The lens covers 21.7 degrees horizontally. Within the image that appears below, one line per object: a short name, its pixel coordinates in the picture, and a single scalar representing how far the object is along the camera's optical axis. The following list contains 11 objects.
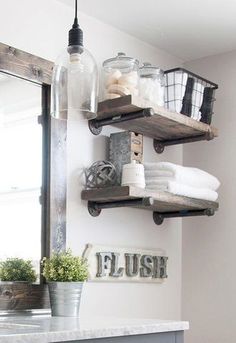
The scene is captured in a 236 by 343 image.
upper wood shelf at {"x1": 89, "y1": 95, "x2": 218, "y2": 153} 2.52
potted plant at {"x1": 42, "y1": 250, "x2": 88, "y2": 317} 2.24
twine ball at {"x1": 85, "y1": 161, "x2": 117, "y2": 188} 2.63
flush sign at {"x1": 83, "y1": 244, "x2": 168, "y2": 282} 2.63
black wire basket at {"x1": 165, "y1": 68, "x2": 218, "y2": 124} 2.80
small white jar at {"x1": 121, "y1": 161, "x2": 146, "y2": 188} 2.54
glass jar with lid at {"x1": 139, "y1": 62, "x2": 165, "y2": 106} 2.64
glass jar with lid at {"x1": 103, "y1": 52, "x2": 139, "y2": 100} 2.57
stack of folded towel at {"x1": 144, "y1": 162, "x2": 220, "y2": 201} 2.69
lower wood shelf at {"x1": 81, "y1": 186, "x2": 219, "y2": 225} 2.49
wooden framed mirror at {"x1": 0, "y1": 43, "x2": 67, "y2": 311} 2.31
